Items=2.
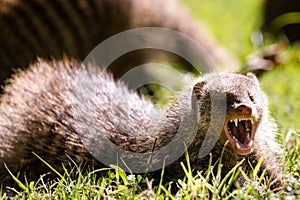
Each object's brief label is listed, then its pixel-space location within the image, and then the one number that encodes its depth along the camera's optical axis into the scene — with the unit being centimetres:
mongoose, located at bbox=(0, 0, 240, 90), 861
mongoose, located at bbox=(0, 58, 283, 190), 558
